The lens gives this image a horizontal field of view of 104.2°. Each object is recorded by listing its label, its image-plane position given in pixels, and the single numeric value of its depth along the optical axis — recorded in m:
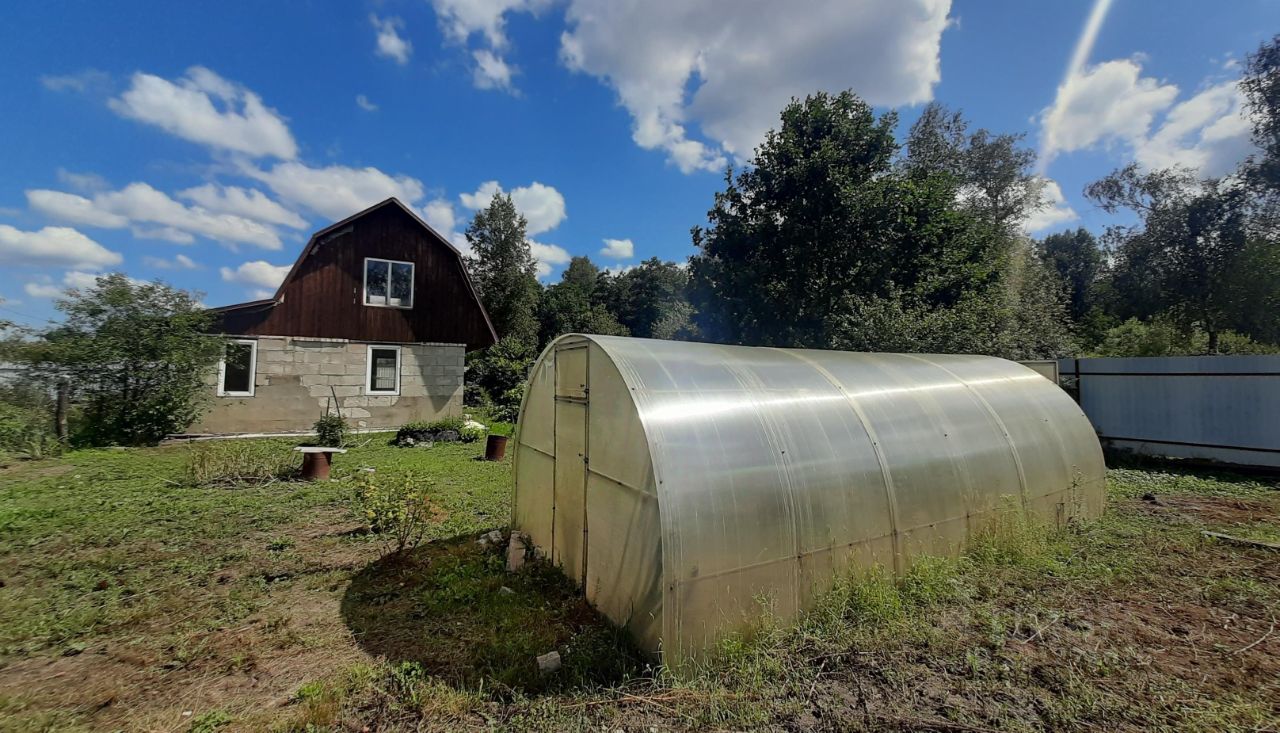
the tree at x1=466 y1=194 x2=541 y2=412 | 30.27
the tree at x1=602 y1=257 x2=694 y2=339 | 46.09
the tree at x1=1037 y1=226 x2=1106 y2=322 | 38.84
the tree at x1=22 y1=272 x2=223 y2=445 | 10.59
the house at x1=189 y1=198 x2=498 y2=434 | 13.10
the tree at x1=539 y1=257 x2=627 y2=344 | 38.38
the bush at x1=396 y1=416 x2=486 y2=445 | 12.60
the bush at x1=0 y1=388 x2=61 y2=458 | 9.70
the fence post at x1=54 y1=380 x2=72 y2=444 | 10.61
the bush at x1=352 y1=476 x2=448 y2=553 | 5.08
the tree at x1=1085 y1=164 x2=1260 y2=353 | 17.48
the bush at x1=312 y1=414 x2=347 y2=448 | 11.28
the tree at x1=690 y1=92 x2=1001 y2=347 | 17.12
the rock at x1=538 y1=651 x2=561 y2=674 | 3.23
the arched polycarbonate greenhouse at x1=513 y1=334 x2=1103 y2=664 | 3.26
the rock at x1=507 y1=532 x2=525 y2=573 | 5.02
